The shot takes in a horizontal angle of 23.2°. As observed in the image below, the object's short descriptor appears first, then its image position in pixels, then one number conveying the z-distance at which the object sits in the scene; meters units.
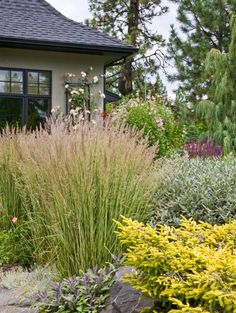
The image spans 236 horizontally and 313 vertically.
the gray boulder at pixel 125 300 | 3.30
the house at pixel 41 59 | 11.27
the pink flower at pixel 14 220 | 5.14
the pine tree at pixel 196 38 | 18.72
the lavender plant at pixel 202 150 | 9.68
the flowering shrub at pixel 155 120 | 10.09
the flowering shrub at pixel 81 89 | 11.67
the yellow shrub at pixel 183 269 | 2.70
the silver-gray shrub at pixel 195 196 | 4.51
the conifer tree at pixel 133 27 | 21.75
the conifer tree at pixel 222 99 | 13.74
